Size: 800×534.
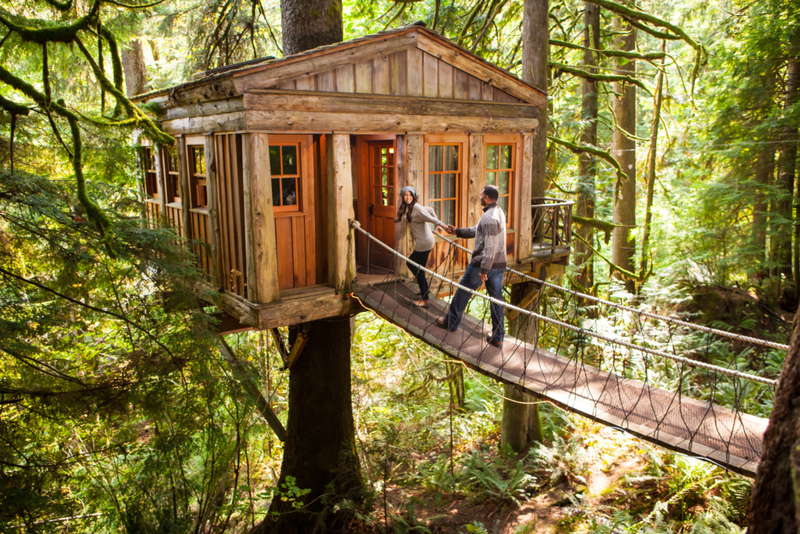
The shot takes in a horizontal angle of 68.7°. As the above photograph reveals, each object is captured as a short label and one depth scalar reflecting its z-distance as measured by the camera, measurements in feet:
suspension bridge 16.07
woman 23.20
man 21.35
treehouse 21.38
